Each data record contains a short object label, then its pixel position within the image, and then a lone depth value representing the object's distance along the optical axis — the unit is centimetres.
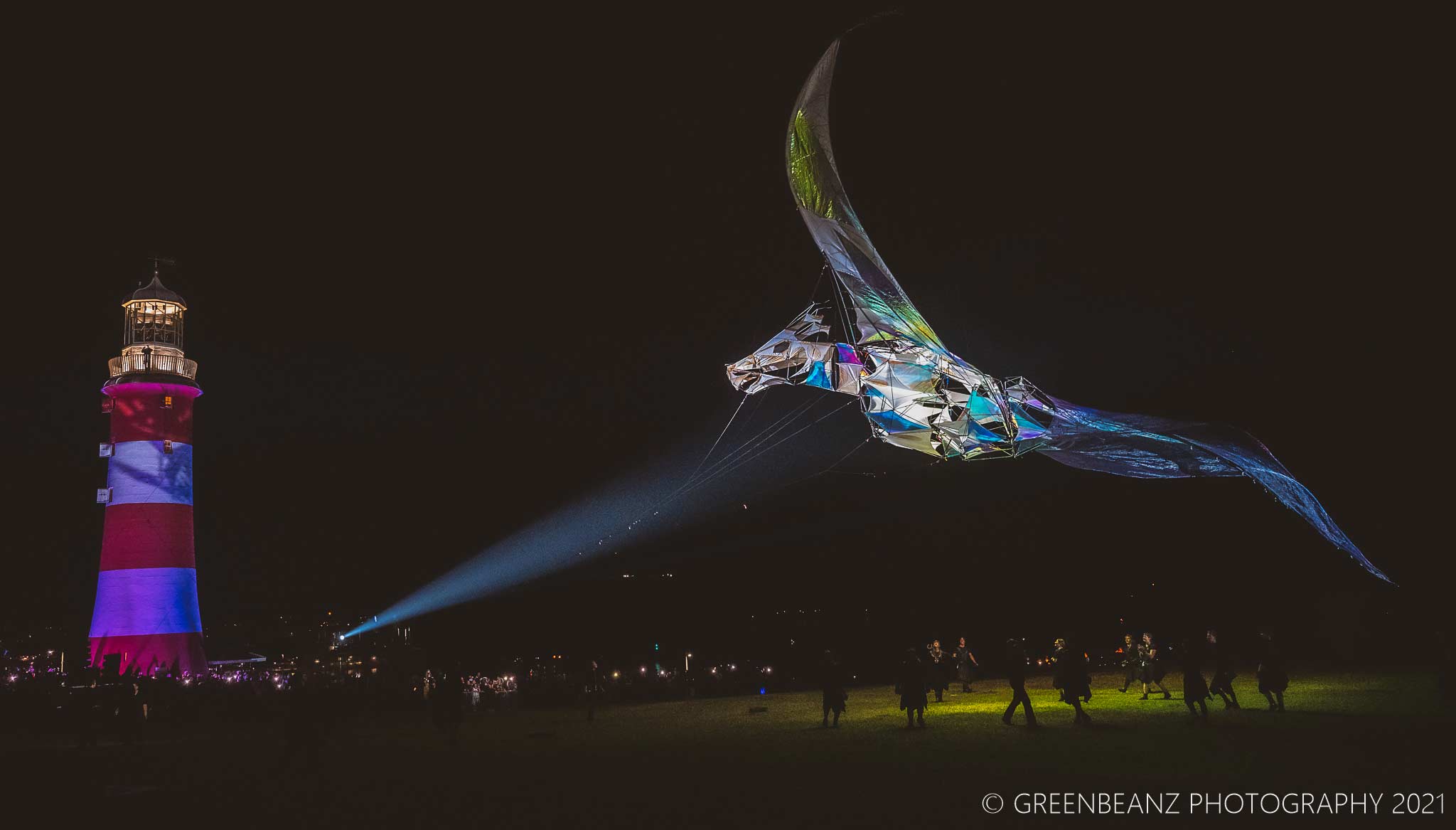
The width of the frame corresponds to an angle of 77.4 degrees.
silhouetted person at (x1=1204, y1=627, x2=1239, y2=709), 1521
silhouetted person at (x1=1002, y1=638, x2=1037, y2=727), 1384
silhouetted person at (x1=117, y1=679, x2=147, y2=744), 1856
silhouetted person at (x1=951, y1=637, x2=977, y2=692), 2228
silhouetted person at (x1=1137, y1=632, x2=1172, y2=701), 1855
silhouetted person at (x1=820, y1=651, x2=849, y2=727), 1488
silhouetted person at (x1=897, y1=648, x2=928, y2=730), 1409
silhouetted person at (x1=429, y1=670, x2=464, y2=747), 1507
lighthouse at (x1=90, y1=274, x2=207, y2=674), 2855
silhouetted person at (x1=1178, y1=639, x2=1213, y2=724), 1350
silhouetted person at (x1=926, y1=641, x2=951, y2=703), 1948
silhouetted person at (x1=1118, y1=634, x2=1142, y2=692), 2055
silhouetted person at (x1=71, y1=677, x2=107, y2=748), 1842
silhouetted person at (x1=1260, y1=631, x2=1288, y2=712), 1423
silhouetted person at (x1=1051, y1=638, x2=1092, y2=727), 1412
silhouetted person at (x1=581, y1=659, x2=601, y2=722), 1888
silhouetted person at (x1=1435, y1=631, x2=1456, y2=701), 1517
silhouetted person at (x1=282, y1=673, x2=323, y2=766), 1290
